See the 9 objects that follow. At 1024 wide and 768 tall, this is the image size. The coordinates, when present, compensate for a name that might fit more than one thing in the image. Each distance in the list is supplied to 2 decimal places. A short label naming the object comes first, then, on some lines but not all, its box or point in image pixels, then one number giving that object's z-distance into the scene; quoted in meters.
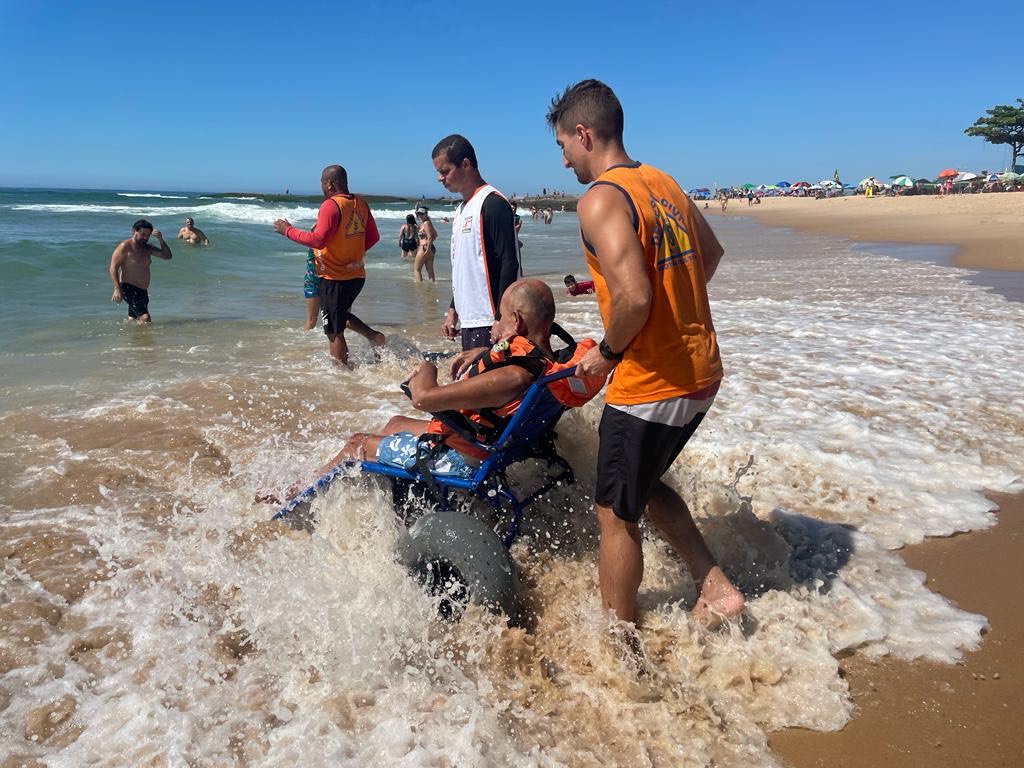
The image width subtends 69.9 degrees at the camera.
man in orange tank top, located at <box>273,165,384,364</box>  6.79
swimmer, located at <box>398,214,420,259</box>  17.88
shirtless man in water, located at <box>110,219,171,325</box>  9.98
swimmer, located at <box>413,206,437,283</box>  15.40
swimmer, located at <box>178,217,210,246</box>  18.09
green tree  60.22
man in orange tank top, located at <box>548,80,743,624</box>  2.36
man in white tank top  4.36
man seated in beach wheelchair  2.87
